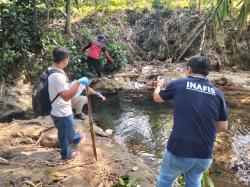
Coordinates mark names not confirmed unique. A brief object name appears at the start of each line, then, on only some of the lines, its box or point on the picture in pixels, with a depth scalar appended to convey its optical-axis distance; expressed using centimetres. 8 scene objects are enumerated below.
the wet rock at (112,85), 591
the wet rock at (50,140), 322
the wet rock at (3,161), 283
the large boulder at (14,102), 472
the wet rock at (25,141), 328
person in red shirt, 588
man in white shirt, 246
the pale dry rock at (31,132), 337
